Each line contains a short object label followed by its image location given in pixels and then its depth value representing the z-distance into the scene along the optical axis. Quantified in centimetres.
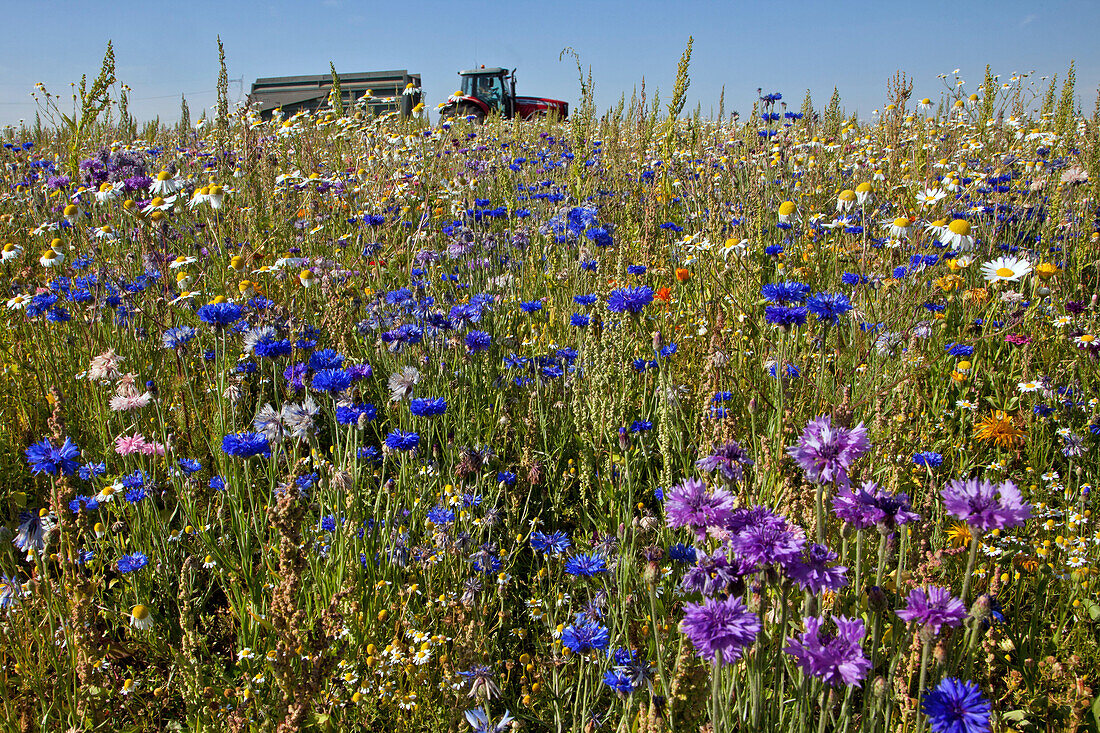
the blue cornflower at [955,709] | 89
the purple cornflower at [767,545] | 91
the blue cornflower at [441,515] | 174
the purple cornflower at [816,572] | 94
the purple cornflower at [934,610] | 95
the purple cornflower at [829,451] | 102
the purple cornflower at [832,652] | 91
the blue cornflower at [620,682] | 125
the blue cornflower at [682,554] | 150
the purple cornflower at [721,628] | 90
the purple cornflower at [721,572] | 94
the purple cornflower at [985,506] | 93
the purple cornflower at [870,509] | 105
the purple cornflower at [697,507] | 105
